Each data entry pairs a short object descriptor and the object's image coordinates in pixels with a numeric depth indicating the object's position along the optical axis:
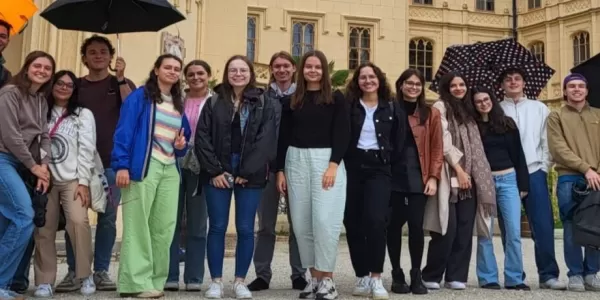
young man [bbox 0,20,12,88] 5.21
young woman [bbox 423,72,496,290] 5.67
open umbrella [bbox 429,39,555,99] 6.57
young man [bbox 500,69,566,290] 6.07
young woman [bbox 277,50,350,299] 4.97
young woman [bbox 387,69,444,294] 5.45
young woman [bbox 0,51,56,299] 4.59
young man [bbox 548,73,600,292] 5.92
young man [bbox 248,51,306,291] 5.70
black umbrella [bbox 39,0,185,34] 5.75
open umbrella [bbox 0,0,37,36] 5.28
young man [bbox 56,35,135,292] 5.43
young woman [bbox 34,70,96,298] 4.99
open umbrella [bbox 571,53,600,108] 6.35
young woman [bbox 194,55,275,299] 4.96
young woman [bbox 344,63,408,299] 5.11
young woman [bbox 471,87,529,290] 5.98
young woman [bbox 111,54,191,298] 4.83
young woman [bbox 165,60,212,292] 5.36
